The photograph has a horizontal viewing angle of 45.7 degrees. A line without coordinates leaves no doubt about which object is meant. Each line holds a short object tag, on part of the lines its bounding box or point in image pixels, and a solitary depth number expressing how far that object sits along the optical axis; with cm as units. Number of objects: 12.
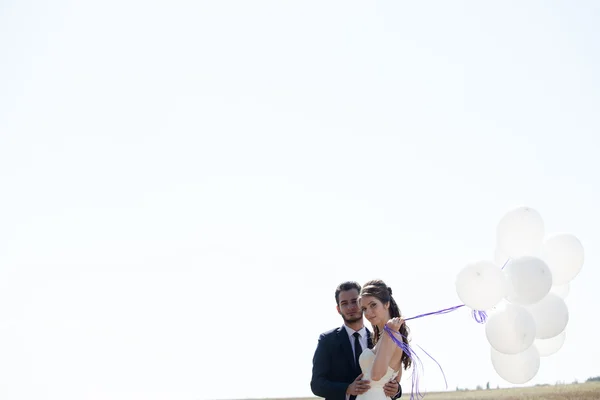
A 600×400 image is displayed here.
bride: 706
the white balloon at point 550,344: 885
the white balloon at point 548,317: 824
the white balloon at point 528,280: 791
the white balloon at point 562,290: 881
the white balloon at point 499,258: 862
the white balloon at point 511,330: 785
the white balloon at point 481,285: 792
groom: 854
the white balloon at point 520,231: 845
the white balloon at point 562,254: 854
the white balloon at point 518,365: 838
